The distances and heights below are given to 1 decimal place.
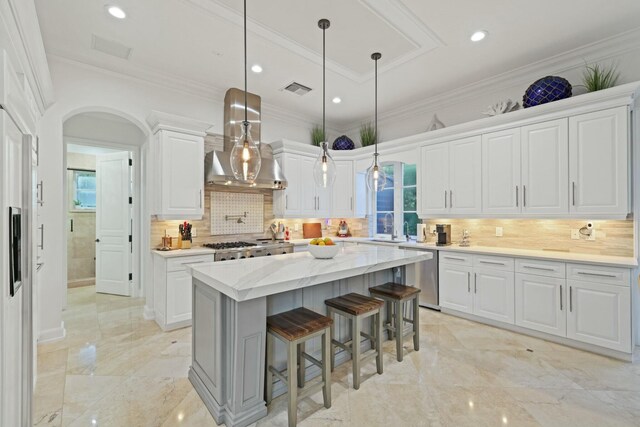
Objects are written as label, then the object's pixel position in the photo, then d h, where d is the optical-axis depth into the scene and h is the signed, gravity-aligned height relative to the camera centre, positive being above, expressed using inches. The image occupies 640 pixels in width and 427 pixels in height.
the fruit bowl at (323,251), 110.3 -13.3
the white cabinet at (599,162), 116.3 +20.4
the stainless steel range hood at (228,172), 160.4 +23.2
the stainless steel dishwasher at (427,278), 165.8 -35.7
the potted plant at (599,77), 124.4 +57.2
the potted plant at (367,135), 214.2 +55.4
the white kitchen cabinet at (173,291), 140.6 -36.0
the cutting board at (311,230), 219.8 -11.5
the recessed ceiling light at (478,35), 121.3 +71.8
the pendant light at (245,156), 91.1 +17.4
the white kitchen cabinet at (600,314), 110.8 -37.9
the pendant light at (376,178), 127.6 +15.5
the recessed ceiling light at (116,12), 106.0 +71.4
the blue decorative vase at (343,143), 223.1 +51.7
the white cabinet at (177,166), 147.6 +23.8
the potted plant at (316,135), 221.3 +57.1
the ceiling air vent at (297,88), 169.0 +71.1
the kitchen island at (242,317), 77.1 -28.5
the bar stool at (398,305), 111.9 -35.2
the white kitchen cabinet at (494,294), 138.6 -37.6
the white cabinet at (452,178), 159.0 +20.0
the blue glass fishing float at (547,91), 131.5 +53.8
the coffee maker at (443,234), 168.9 -11.2
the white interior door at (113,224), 200.8 -6.2
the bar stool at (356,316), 93.4 -32.3
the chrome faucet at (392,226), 207.1 -8.4
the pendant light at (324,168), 114.6 +17.5
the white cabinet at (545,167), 130.1 +20.4
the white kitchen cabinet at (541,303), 124.4 -37.8
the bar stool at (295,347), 77.4 -35.7
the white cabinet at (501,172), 144.4 +20.2
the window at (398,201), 203.0 +8.7
